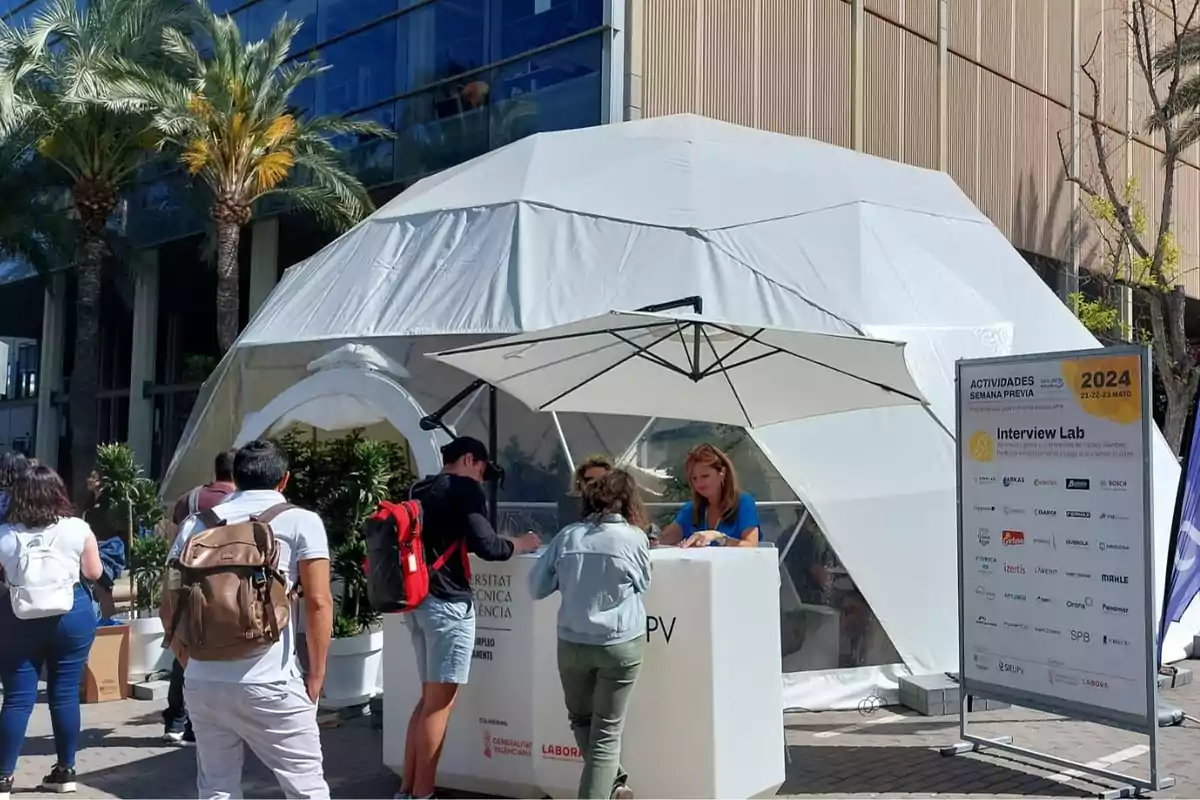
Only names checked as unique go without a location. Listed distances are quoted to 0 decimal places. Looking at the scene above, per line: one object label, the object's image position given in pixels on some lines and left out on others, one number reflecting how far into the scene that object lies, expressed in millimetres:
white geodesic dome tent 8781
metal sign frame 5781
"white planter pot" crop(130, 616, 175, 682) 8883
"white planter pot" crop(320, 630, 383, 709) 7965
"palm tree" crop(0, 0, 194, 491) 17609
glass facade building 15016
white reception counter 5277
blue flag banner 7367
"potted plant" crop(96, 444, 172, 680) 8922
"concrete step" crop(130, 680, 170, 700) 8445
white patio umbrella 6320
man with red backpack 5305
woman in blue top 6461
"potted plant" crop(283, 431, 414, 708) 8031
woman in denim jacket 4953
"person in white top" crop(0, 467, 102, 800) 5465
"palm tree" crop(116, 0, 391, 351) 16938
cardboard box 8359
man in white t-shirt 3865
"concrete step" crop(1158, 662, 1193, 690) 8797
